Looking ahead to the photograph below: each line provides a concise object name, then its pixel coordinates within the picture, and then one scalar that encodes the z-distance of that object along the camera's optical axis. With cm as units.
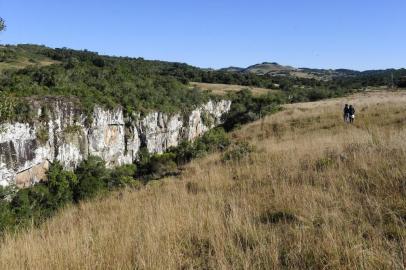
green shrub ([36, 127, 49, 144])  3822
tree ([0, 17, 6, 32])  1231
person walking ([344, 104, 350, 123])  2303
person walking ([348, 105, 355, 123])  2258
